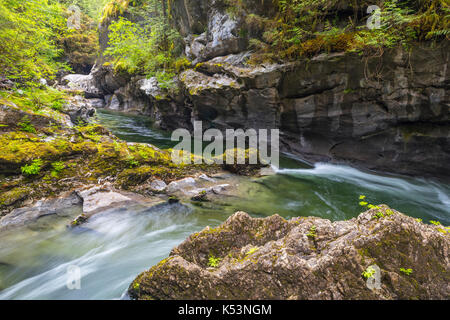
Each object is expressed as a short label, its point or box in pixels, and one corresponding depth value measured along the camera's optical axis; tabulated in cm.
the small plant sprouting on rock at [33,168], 459
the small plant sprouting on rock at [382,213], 237
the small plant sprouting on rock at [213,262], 241
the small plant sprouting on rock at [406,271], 193
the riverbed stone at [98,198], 464
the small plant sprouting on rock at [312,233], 241
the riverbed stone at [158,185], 567
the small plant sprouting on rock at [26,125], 550
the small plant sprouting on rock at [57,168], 497
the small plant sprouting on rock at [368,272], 189
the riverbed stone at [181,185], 579
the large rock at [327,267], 189
